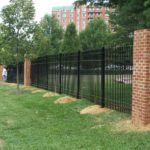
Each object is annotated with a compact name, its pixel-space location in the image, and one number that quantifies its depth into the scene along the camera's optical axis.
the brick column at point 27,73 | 19.72
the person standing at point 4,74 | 25.76
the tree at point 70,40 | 46.42
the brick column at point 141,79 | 7.09
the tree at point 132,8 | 9.08
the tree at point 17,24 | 16.49
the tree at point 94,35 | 51.60
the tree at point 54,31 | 59.25
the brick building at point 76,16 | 91.69
